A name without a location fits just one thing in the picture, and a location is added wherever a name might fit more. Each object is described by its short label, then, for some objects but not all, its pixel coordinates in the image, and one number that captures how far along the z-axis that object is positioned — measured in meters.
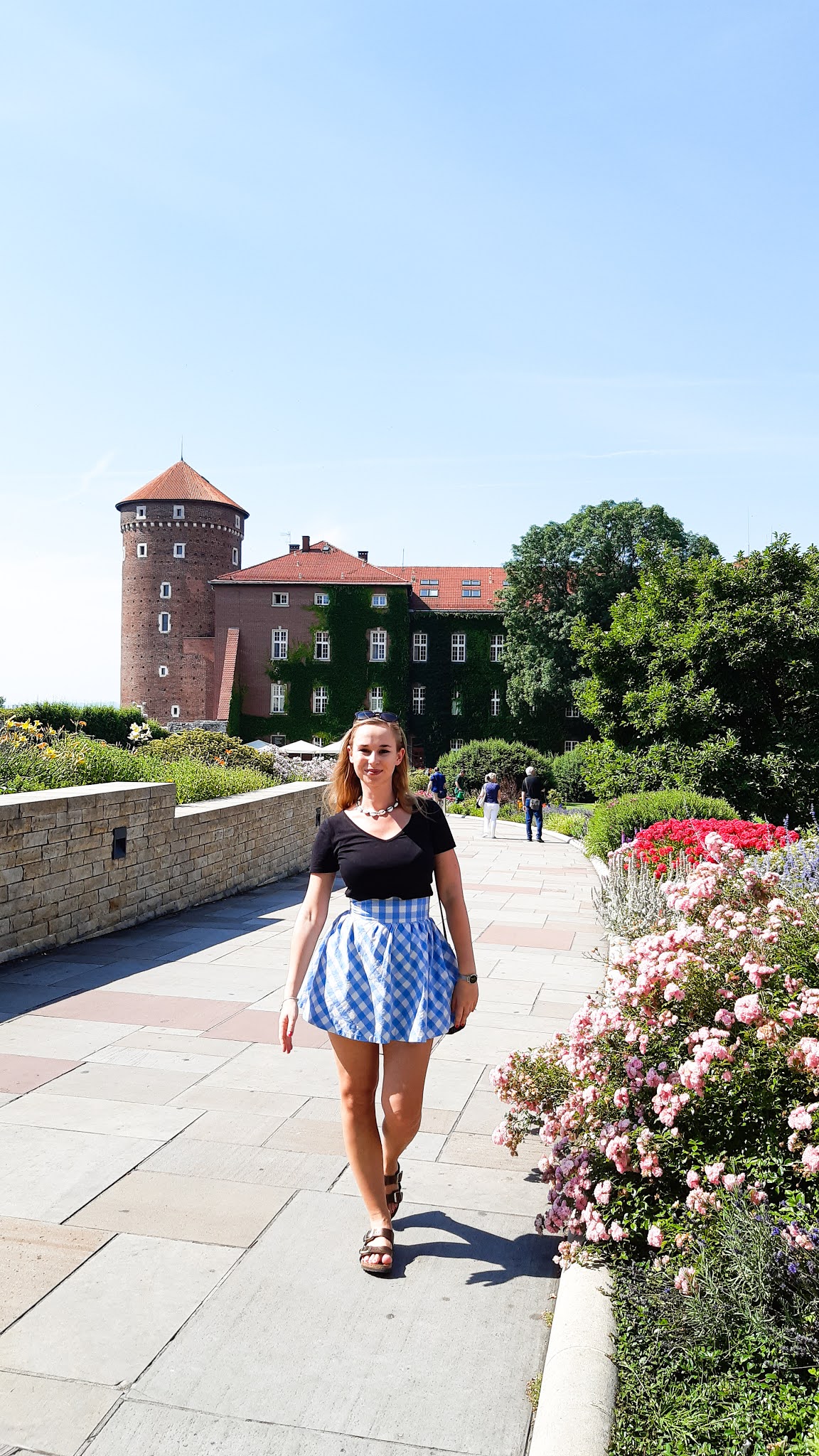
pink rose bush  3.15
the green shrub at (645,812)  14.17
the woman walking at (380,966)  3.45
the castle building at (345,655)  58.34
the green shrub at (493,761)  41.00
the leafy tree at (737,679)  18.45
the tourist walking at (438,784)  33.28
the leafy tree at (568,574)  50.28
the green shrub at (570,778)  40.34
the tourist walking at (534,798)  25.06
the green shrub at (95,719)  25.80
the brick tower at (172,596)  62.97
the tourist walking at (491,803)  25.77
